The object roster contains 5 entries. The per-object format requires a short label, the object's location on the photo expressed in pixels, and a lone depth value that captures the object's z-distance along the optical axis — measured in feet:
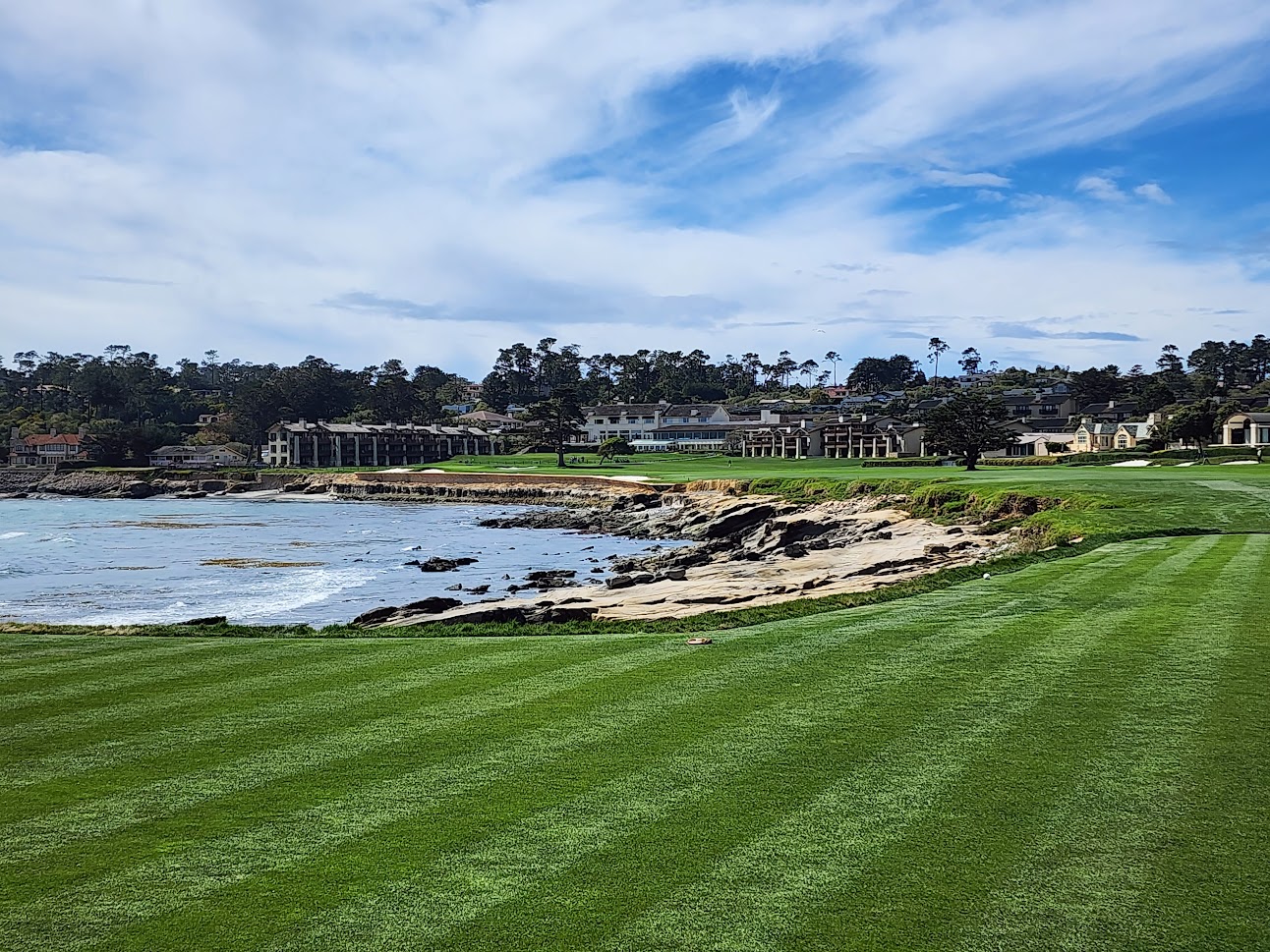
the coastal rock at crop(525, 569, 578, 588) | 113.50
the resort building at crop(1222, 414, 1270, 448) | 277.23
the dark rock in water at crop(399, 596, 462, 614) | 81.82
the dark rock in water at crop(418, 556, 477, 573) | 133.69
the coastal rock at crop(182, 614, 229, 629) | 65.83
